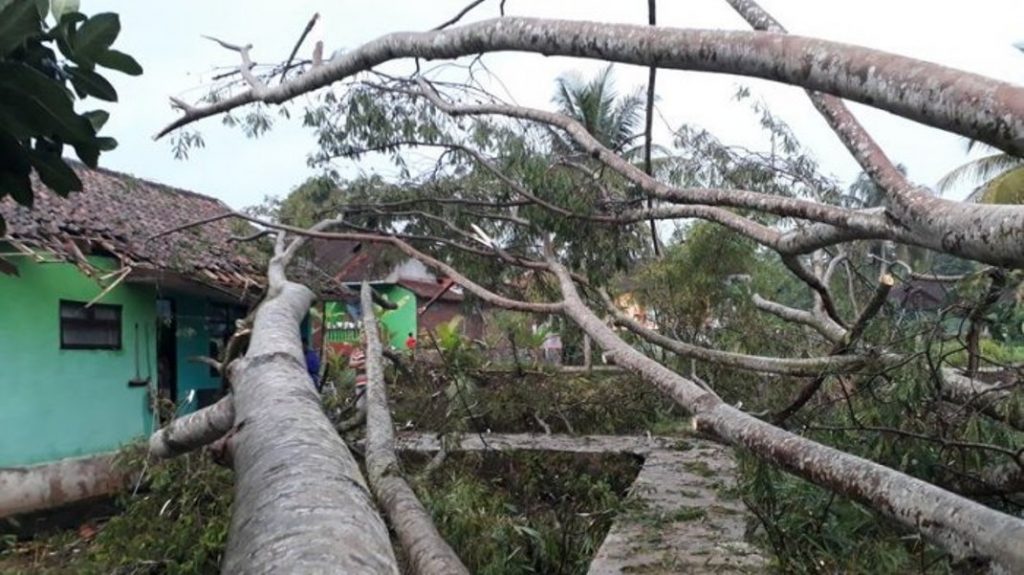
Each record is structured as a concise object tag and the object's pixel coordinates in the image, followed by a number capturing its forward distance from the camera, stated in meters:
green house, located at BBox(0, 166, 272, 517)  8.73
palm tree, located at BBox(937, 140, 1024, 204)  10.56
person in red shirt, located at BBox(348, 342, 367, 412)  5.83
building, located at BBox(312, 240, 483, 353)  16.16
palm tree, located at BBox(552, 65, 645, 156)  12.20
